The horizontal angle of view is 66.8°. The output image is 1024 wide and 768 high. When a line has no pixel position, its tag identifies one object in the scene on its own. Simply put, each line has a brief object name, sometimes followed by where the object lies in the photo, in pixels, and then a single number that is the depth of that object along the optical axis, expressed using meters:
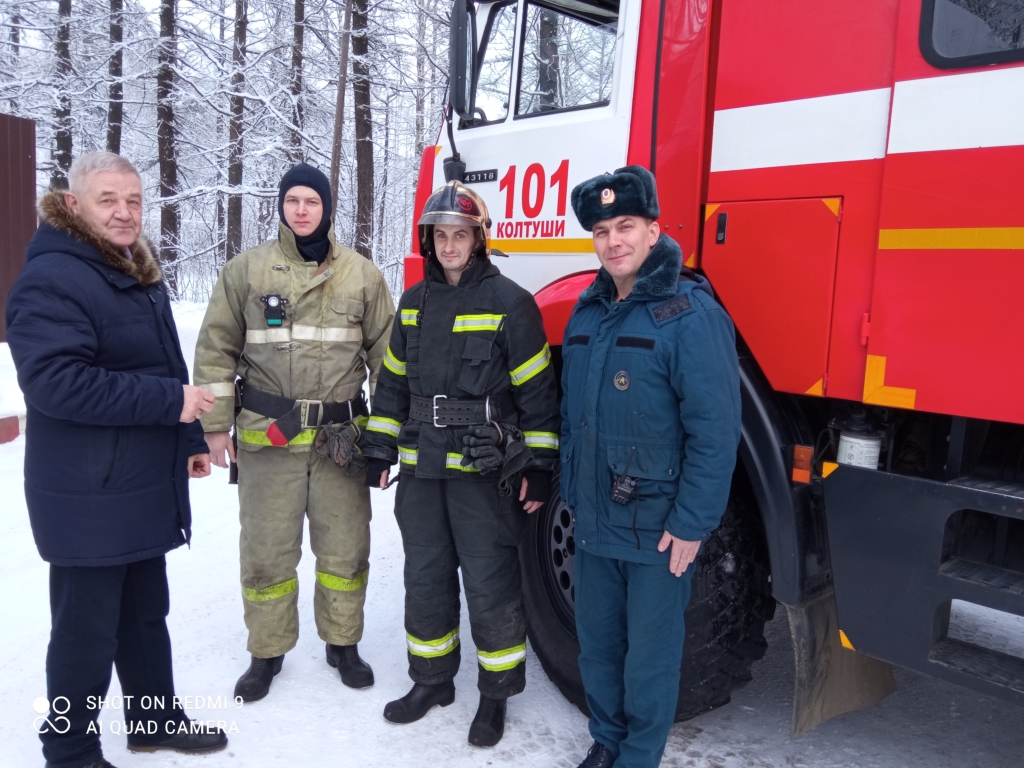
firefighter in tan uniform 2.87
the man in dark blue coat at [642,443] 2.10
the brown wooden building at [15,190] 7.94
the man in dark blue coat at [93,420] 2.11
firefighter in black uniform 2.62
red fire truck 1.88
